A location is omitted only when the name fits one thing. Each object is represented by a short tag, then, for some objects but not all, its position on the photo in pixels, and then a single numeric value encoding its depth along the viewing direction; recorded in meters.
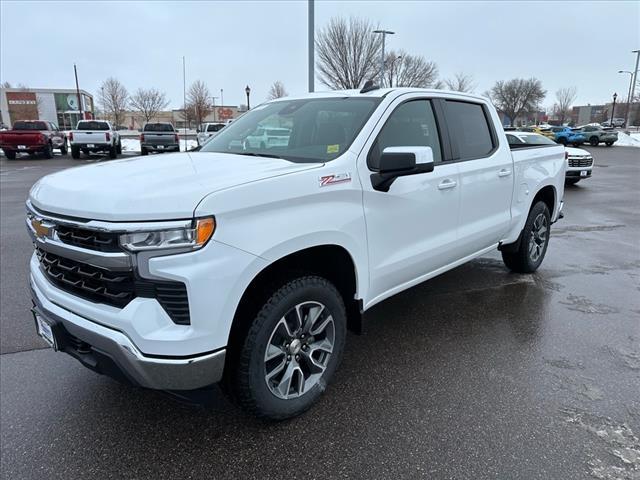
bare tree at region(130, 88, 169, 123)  57.19
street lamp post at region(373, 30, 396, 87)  26.24
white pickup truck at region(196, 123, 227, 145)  25.16
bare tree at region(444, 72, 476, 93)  48.16
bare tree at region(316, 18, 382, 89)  29.06
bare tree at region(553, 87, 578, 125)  82.45
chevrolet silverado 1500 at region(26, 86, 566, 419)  2.08
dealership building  68.25
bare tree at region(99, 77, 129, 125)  55.90
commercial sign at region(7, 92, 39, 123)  68.25
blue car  38.06
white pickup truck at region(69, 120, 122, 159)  21.84
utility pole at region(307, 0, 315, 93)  13.63
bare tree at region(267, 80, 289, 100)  47.87
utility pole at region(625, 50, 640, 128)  49.96
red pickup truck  22.59
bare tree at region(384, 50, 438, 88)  33.83
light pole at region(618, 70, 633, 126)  58.22
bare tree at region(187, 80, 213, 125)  52.07
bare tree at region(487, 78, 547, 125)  67.12
